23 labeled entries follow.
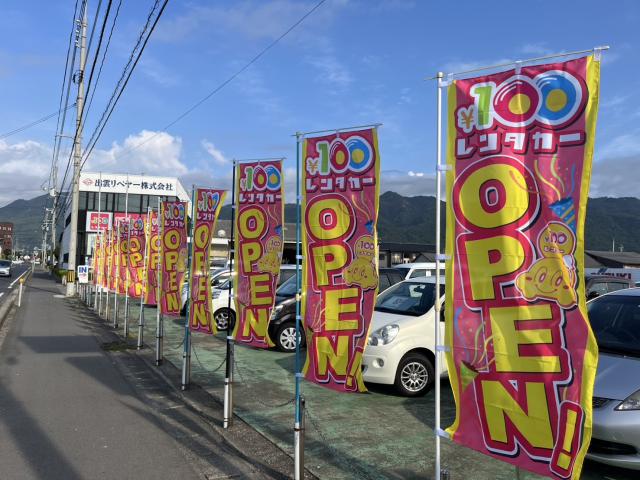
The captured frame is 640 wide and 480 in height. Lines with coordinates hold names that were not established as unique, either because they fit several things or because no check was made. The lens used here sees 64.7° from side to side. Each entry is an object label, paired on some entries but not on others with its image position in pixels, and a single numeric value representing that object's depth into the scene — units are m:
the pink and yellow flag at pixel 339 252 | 4.45
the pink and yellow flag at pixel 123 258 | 14.71
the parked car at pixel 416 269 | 12.41
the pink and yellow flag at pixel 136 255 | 13.66
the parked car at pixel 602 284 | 10.14
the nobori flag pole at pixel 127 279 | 13.12
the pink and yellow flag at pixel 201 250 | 7.77
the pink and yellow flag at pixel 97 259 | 19.32
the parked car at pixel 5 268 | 45.13
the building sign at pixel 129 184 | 42.00
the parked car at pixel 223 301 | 12.99
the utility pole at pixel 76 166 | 24.22
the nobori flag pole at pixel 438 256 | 3.48
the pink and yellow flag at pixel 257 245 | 5.83
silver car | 4.15
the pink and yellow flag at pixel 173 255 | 9.18
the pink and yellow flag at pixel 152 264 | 10.75
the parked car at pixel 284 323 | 10.46
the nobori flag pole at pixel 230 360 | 5.98
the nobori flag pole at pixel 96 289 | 19.38
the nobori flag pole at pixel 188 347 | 7.67
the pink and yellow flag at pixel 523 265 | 2.91
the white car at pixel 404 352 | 6.89
